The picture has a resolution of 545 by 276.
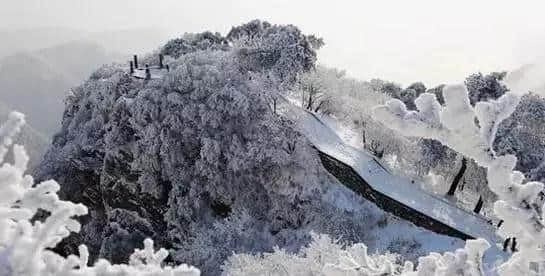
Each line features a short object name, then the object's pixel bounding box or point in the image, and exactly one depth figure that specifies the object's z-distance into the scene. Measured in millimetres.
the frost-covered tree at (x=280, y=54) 31047
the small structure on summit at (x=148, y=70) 32328
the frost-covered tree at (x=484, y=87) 28906
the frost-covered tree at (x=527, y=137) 27047
